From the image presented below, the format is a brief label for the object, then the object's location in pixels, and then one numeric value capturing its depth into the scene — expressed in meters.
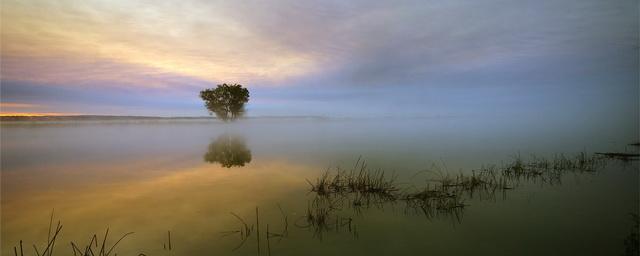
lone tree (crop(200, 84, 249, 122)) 65.56
